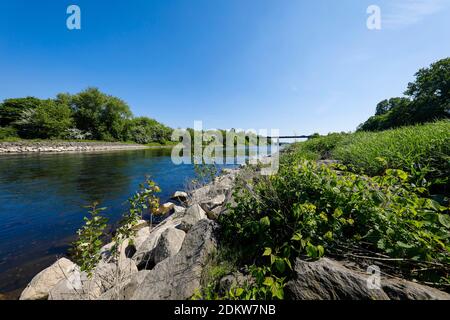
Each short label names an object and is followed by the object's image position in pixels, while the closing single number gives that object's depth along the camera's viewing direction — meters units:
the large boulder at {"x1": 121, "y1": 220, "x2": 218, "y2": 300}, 1.87
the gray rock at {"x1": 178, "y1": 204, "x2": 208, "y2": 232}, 3.80
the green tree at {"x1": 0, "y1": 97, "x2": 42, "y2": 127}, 38.00
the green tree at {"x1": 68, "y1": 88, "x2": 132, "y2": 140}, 44.42
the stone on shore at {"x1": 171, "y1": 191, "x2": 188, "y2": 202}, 7.57
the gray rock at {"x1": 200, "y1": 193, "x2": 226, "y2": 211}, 5.26
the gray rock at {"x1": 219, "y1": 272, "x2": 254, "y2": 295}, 1.68
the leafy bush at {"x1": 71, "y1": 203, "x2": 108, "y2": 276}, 2.01
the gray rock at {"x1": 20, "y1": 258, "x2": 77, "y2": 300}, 2.75
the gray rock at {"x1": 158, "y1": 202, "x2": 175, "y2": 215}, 6.11
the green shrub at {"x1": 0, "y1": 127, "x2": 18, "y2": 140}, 31.64
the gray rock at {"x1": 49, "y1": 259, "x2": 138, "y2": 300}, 2.32
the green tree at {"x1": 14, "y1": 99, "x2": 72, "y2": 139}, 34.75
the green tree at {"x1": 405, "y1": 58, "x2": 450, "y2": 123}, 20.92
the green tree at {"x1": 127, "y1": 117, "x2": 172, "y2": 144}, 54.59
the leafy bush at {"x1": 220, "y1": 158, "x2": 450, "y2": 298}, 1.41
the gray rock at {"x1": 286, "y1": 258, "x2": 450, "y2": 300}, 1.26
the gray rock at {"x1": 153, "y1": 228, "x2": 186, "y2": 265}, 2.96
